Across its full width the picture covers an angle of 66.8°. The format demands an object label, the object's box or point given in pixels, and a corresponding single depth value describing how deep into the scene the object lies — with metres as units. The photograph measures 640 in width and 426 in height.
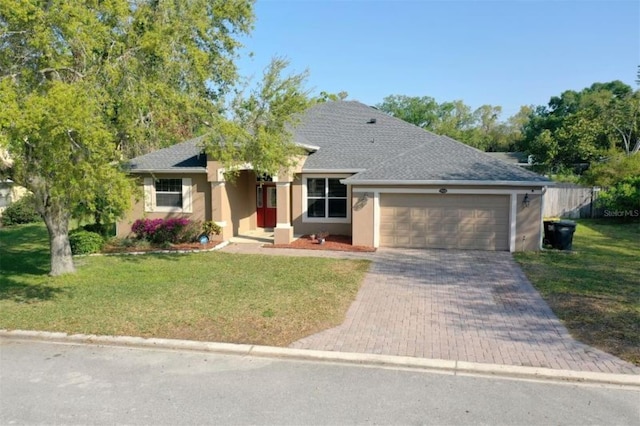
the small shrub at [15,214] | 25.98
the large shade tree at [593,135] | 40.16
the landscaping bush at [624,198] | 23.34
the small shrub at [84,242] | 16.20
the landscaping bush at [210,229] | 17.81
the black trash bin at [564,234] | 15.72
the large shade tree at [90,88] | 7.48
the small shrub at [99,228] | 18.27
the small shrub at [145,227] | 17.86
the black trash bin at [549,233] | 16.14
